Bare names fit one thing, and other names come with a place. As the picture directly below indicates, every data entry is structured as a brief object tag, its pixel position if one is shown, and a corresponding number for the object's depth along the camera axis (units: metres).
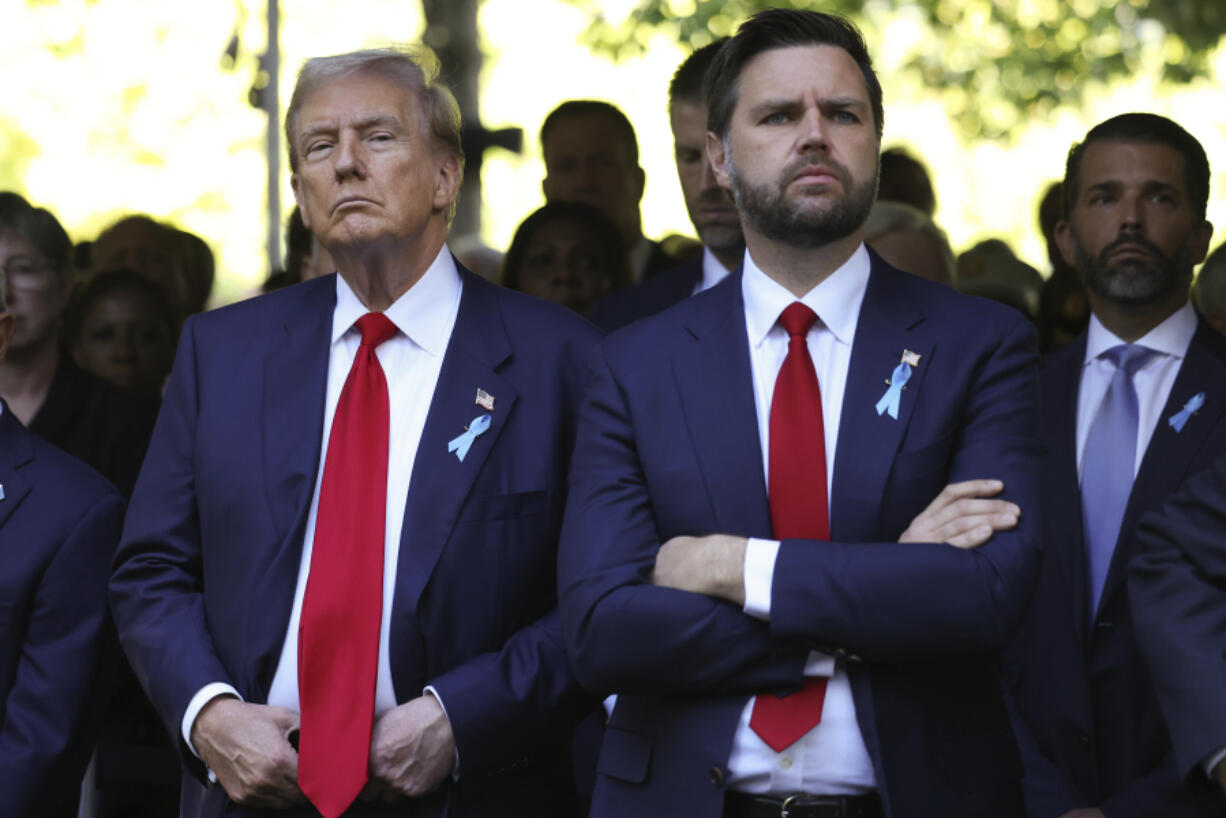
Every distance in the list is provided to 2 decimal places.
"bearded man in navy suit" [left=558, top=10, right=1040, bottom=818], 6.36
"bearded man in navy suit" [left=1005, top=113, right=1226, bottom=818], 8.45
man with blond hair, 6.93
